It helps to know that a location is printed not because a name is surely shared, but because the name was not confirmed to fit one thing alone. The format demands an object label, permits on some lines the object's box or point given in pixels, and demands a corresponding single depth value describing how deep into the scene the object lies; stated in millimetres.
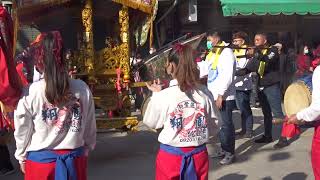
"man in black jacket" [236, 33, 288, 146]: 5102
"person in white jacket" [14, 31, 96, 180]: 2295
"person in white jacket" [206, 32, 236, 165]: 4210
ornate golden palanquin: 4507
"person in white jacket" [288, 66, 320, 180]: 2537
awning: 7979
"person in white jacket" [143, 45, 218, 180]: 2489
